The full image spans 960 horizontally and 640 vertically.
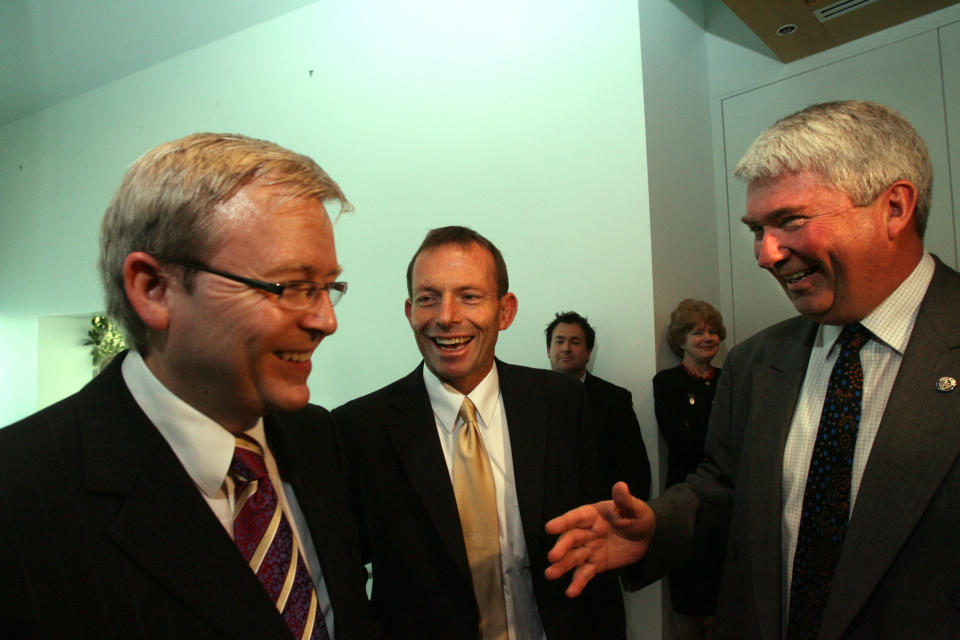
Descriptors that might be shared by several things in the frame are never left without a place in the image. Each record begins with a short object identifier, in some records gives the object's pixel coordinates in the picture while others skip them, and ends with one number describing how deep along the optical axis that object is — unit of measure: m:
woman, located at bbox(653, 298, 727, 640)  2.80
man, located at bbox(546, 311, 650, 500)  2.83
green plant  5.78
